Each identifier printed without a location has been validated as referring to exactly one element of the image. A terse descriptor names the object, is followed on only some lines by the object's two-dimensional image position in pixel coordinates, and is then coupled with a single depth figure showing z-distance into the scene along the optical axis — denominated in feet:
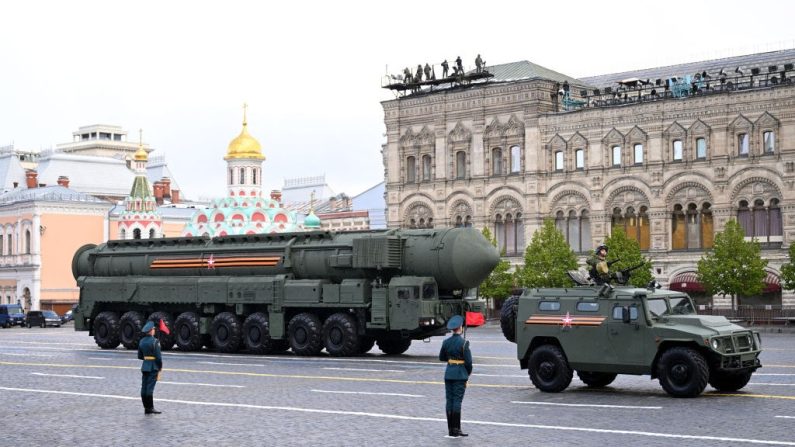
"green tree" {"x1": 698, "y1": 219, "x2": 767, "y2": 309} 186.19
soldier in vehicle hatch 75.92
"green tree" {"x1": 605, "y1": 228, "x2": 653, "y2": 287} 196.65
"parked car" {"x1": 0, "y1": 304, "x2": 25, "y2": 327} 239.30
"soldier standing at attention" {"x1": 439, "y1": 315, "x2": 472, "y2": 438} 53.72
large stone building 197.77
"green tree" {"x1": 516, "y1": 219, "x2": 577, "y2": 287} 205.98
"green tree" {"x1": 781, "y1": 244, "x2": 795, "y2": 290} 180.24
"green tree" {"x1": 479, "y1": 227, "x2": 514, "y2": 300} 213.87
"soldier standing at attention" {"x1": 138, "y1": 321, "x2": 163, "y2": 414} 63.82
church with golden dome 314.35
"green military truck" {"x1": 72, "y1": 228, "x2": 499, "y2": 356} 109.60
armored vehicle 67.82
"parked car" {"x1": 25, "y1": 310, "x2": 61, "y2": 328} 236.43
